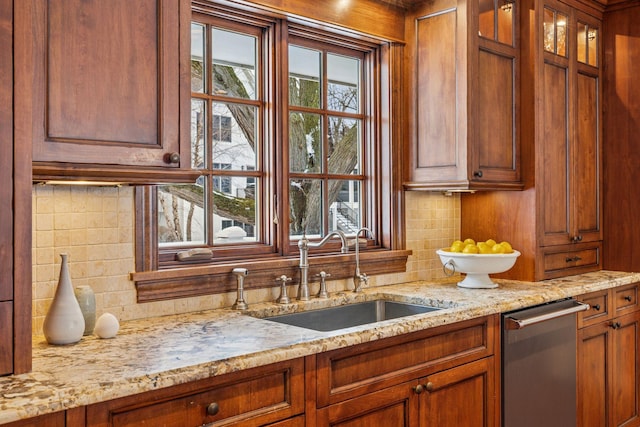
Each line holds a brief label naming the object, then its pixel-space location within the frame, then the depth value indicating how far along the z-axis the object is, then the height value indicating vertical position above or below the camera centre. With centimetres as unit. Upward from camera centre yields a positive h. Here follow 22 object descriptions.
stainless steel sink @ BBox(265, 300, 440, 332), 250 -43
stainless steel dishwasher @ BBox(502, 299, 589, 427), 258 -68
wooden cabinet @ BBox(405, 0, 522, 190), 294 +60
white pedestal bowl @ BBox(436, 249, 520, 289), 291 -24
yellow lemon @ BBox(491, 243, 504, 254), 298 -17
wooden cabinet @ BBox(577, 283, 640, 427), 311 -79
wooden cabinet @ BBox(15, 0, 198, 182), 159 +36
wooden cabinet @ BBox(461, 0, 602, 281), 318 +31
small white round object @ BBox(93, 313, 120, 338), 186 -33
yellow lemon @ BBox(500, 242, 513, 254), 299 -16
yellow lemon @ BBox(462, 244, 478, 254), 297 -17
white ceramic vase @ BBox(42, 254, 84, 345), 177 -29
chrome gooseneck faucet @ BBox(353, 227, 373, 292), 278 -28
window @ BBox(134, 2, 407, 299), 248 +30
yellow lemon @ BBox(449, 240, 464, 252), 304 -16
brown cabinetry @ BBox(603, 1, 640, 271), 357 +46
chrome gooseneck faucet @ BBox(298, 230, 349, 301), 257 -23
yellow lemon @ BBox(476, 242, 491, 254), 297 -16
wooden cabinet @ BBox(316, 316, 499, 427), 193 -58
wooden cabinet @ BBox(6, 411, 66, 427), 129 -44
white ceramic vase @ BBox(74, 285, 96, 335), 190 -27
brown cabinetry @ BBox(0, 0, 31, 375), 143 -2
